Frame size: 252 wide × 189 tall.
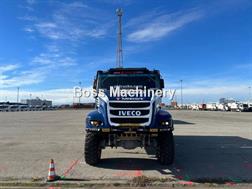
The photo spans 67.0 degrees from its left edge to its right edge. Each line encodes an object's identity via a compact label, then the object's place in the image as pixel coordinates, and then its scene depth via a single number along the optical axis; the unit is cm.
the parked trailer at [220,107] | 6196
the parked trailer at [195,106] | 7519
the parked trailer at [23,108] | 5610
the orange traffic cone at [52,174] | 485
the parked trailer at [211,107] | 6610
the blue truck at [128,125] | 558
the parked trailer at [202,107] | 7082
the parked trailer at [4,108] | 5156
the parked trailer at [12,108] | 5225
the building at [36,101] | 9551
